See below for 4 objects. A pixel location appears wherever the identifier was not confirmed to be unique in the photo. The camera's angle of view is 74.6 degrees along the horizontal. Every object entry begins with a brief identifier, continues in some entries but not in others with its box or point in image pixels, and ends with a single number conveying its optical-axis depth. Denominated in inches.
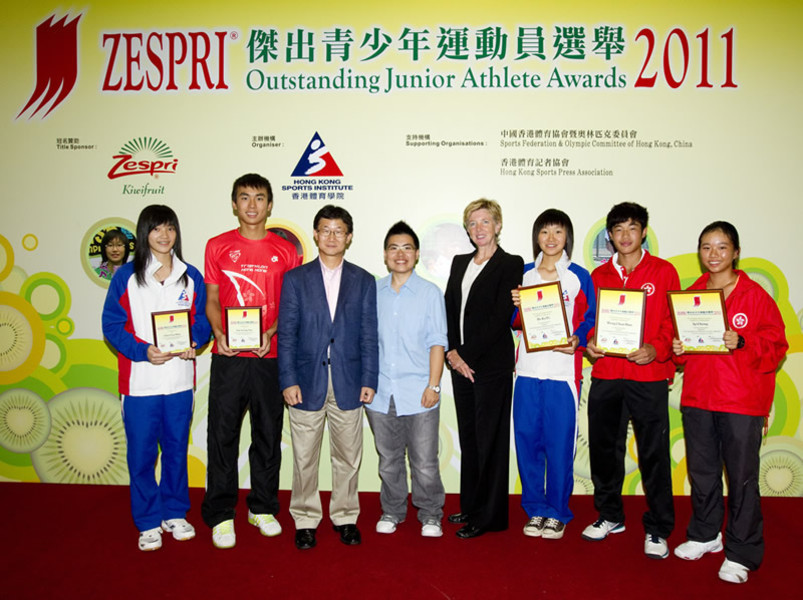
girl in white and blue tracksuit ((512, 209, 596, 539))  119.8
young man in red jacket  114.8
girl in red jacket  104.6
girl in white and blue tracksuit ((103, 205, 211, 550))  116.8
